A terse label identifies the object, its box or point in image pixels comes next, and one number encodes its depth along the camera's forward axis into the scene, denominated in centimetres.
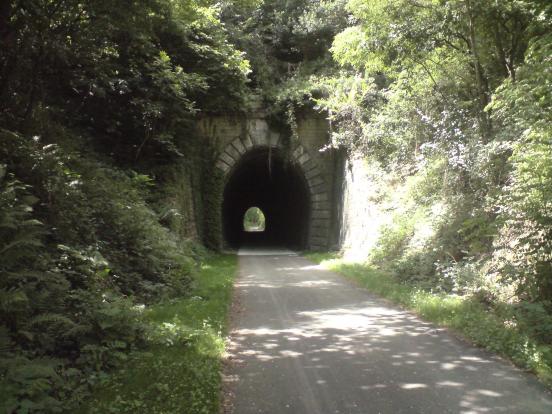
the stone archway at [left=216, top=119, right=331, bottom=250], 2050
